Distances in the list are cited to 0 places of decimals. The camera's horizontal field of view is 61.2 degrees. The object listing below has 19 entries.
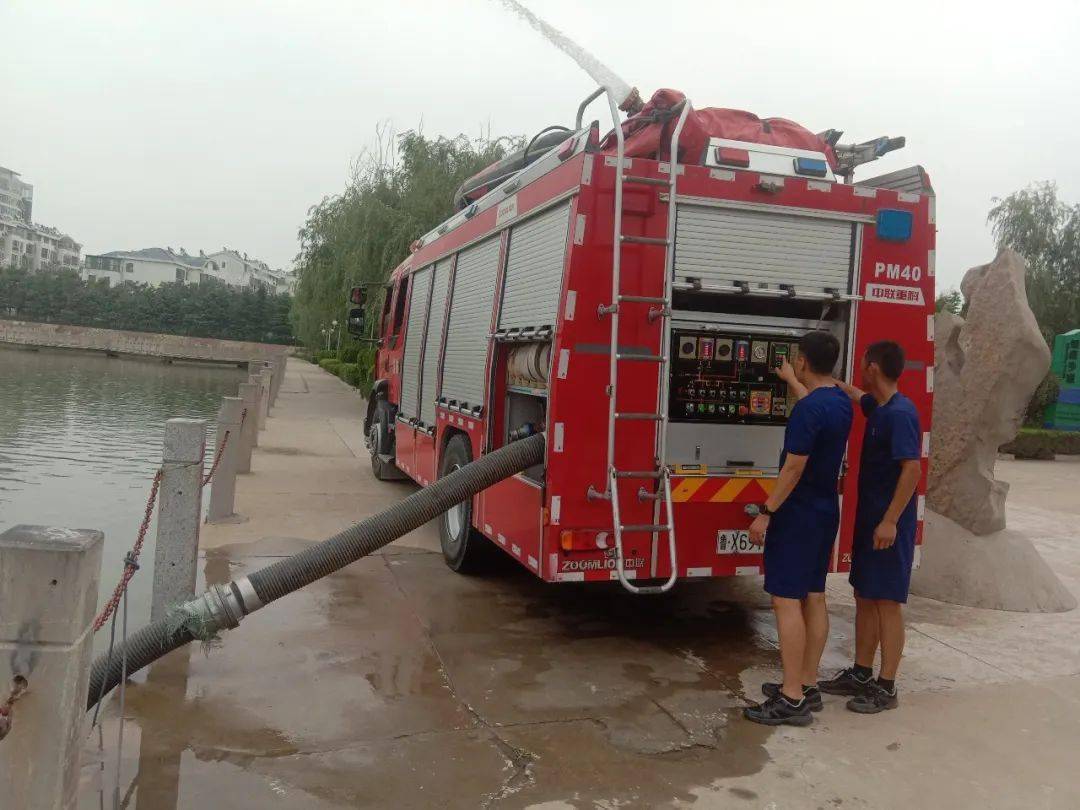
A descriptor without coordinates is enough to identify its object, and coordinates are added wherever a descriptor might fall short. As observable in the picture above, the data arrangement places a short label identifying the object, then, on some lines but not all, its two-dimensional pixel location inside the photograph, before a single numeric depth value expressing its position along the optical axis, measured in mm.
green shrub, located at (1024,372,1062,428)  22562
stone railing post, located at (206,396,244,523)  8547
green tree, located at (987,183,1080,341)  33188
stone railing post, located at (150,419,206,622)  5137
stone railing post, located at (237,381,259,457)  11500
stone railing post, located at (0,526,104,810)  2373
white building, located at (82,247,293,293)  125712
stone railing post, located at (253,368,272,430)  17342
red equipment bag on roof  5332
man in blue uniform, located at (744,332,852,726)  4352
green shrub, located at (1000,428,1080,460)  19734
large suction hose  4262
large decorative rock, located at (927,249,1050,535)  7508
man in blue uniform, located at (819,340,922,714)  4516
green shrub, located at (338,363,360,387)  31303
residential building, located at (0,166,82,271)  117000
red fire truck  4969
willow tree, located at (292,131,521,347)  20406
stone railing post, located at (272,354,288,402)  23753
